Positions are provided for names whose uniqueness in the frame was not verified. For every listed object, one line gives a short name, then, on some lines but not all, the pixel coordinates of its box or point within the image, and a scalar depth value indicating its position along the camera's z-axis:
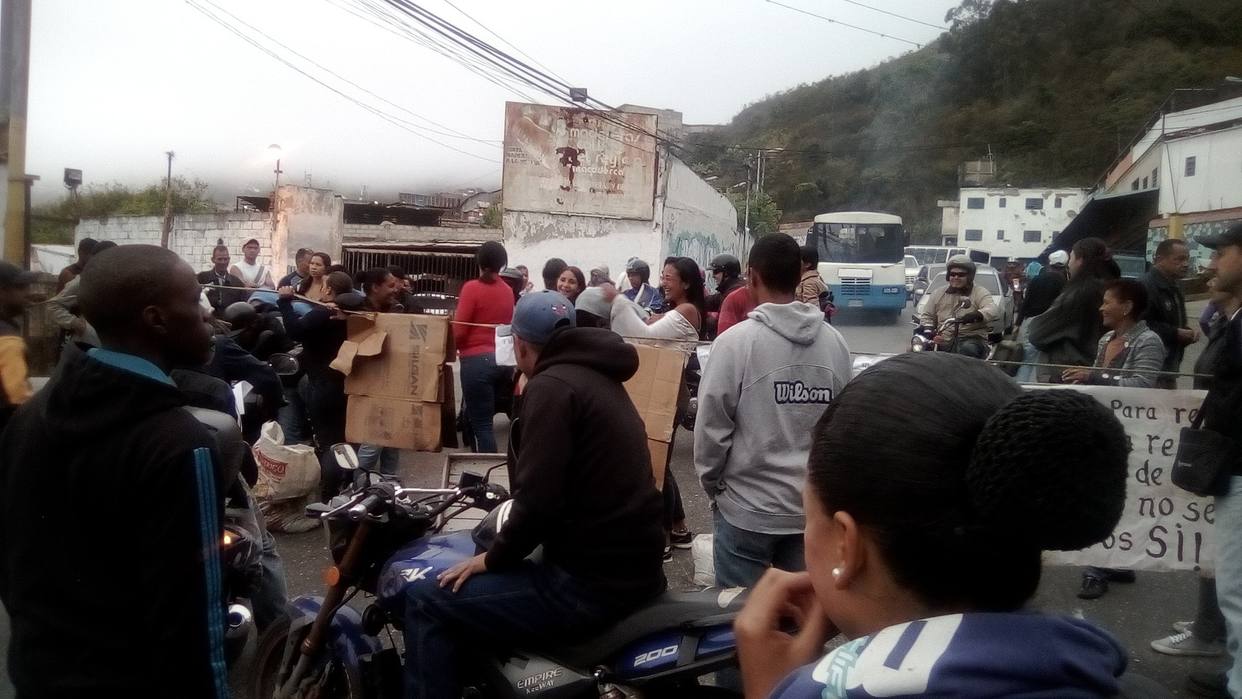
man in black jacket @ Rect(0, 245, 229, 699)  1.86
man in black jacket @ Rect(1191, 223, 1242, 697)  3.62
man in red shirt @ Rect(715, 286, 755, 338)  6.29
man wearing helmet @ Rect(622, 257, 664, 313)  9.88
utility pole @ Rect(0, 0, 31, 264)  5.34
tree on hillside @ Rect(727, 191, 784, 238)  48.39
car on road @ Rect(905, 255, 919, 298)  34.46
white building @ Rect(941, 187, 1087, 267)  47.44
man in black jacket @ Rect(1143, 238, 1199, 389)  6.18
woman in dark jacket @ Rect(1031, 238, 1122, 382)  6.51
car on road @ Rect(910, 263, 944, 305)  29.12
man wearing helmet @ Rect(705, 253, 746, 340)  8.38
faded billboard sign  26.50
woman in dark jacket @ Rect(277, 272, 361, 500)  6.12
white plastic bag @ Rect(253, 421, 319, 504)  6.06
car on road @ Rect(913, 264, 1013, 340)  19.12
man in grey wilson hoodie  3.35
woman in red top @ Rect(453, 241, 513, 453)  7.02
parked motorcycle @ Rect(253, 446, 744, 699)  2.70
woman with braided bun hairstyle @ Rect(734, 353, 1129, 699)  0.91
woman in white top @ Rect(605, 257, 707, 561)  6.21
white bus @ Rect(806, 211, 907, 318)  25.97
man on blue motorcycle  2.85
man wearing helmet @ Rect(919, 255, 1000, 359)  8.64
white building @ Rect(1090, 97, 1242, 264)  24.72
